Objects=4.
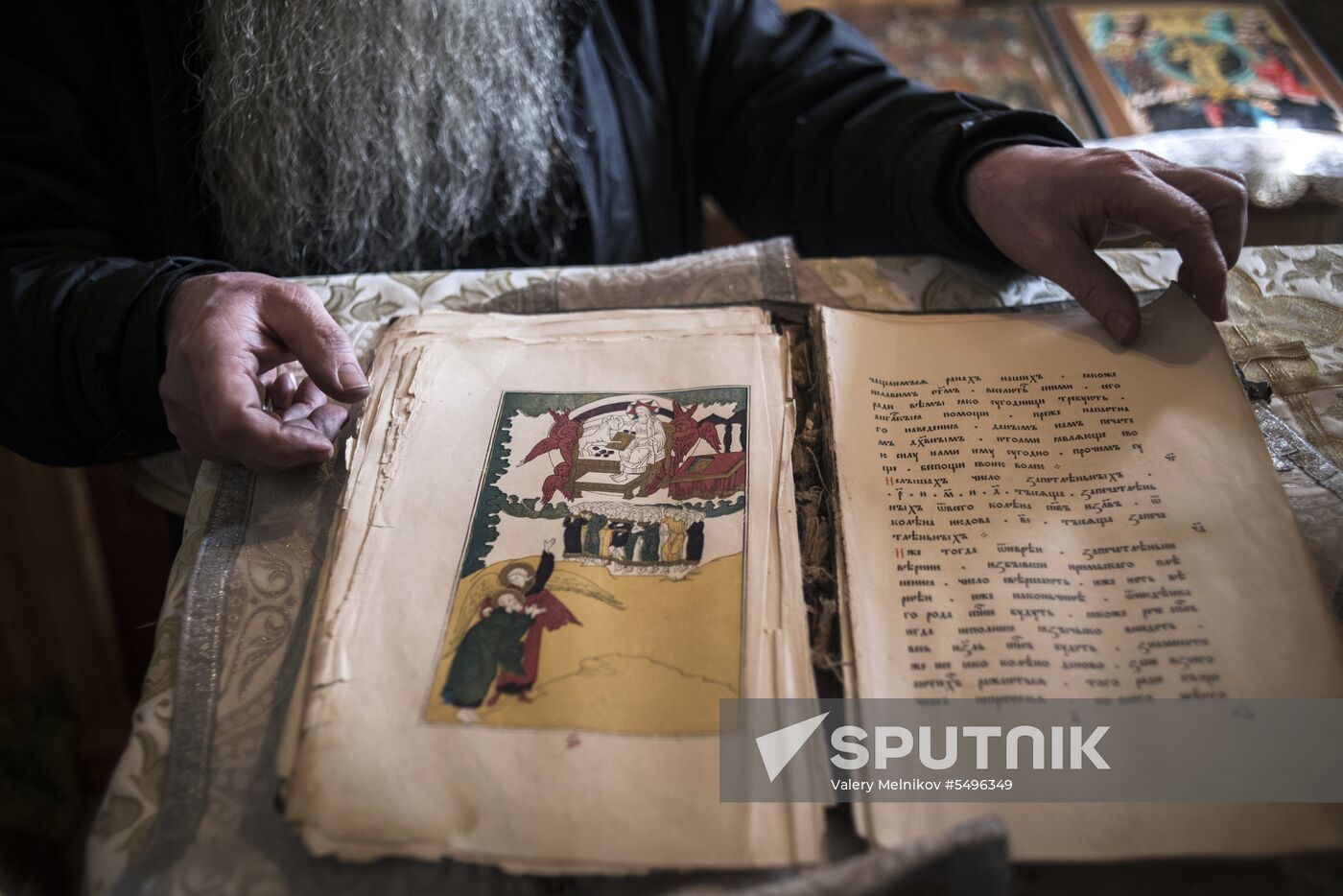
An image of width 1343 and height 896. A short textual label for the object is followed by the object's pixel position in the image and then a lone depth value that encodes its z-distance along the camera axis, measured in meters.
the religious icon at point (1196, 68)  1.13
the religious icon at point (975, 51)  1.23
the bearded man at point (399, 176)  0.59
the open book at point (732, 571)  0.37
